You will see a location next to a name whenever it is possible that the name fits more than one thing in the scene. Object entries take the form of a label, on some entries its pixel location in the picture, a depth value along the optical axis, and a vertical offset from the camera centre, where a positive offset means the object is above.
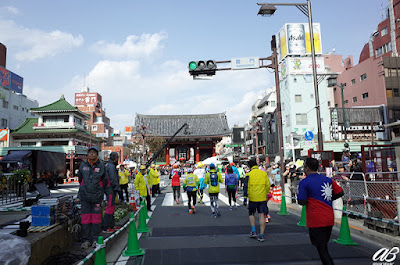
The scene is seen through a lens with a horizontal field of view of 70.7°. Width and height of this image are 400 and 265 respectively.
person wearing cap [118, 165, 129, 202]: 13.16 -0.65
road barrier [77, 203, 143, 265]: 3.64 -1.12
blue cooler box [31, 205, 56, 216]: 4.78 -0.77
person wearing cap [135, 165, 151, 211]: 10.16 -0.84
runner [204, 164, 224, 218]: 9.49 -1.01
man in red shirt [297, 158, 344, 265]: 4.02 -0.68
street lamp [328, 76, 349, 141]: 13.92 +3.66
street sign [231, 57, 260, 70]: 12.19 +4.12
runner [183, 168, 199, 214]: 10.23 -0.96
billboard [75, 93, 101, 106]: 62.81 +14.47
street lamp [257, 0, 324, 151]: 11.24 +5.86
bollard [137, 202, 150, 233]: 7.25 -1.63
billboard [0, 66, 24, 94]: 41.00 +13.21
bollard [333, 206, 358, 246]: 5.79 -1.67
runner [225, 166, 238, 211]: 10.60 -0.85
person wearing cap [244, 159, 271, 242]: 6.42 -0.79
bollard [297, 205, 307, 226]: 7.73 -1.75
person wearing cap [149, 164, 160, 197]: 14.03 -0.75
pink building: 35.41 +10.72
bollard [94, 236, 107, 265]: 3.72 -1.25
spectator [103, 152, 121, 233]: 5.94 -0.67
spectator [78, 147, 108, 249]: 5.09 -0.59
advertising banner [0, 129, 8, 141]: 33.12 +3.77
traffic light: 11.66 +3.83
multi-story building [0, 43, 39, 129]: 42.16 +10.75
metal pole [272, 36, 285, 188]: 12.46 +3.03
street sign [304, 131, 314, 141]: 13.55 +0.95
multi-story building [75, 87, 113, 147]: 59.38 +11.70
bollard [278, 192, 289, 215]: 9.64 -1.79
